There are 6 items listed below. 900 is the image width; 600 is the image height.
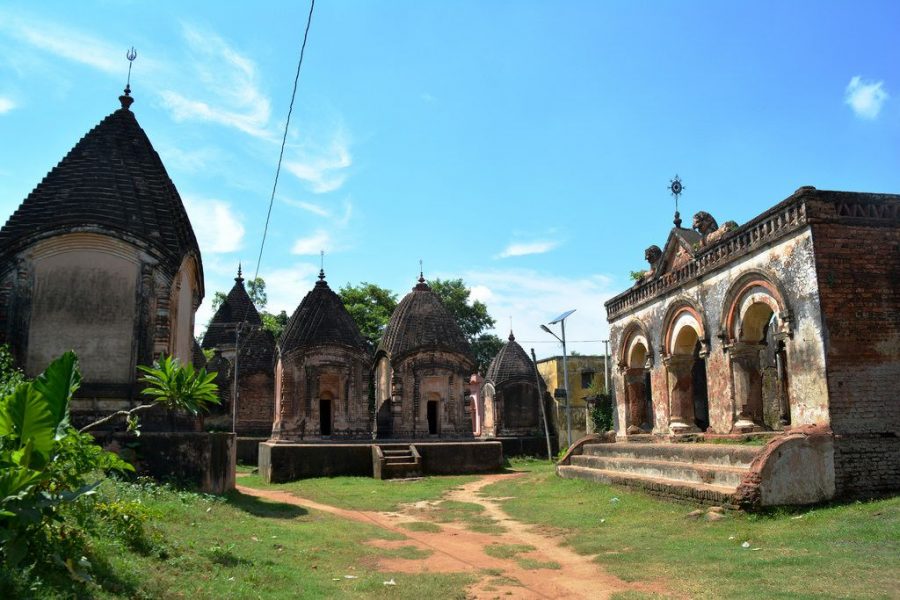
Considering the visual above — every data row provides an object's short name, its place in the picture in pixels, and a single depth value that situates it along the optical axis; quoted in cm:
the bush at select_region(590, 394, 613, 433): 3014
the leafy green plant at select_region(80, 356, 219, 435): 777
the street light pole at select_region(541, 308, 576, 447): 2388
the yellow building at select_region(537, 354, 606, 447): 3694
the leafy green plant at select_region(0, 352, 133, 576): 487
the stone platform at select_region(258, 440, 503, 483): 2033
